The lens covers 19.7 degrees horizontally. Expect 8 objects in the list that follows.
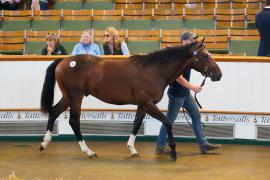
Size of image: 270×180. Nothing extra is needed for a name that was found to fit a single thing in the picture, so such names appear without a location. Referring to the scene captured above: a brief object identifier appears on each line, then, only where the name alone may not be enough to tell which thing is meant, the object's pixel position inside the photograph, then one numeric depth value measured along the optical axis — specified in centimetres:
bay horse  983
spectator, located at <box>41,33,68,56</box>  1245
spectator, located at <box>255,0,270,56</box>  1115
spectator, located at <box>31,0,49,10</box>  1782
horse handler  1014
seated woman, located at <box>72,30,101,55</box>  1185
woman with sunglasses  1163
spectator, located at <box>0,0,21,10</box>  1833
